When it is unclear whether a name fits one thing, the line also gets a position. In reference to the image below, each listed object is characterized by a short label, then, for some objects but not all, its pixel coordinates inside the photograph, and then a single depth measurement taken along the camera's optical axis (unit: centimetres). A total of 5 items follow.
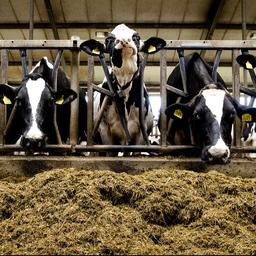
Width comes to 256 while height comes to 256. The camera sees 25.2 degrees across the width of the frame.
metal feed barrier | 527
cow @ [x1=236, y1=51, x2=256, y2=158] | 563
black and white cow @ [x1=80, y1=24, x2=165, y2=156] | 554
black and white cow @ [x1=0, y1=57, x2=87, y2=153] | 504
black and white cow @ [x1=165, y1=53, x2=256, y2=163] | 501
